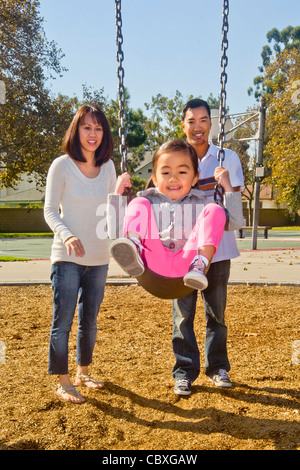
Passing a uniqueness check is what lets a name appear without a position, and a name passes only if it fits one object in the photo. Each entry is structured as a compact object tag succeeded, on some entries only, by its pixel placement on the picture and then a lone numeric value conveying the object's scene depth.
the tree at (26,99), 14.92
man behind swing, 3.17
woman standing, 2.95
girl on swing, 2.59
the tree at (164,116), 35.97
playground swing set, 2.62
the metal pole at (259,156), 13.91
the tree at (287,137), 22.16
